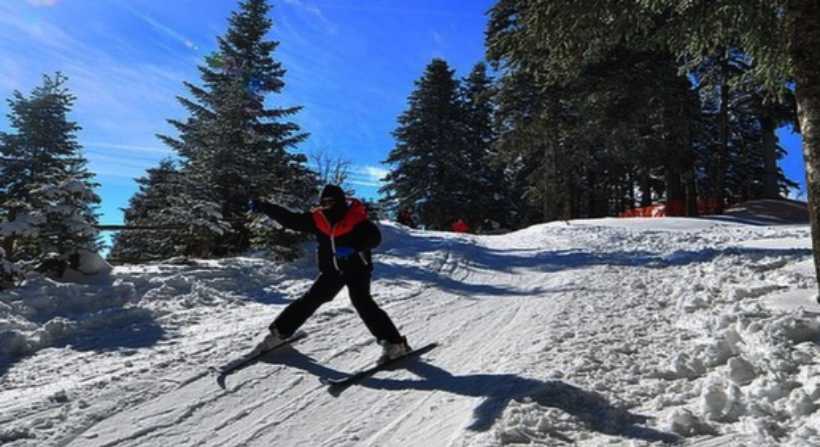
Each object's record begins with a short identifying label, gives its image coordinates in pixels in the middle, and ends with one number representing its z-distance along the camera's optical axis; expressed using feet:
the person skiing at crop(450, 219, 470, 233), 88.02
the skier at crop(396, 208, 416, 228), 77.97
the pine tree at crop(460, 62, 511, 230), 111.75
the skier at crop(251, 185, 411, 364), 15.84
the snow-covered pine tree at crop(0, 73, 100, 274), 26.11
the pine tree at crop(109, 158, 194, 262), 38.34
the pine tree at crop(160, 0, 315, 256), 45.50
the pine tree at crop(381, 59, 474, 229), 109.81
